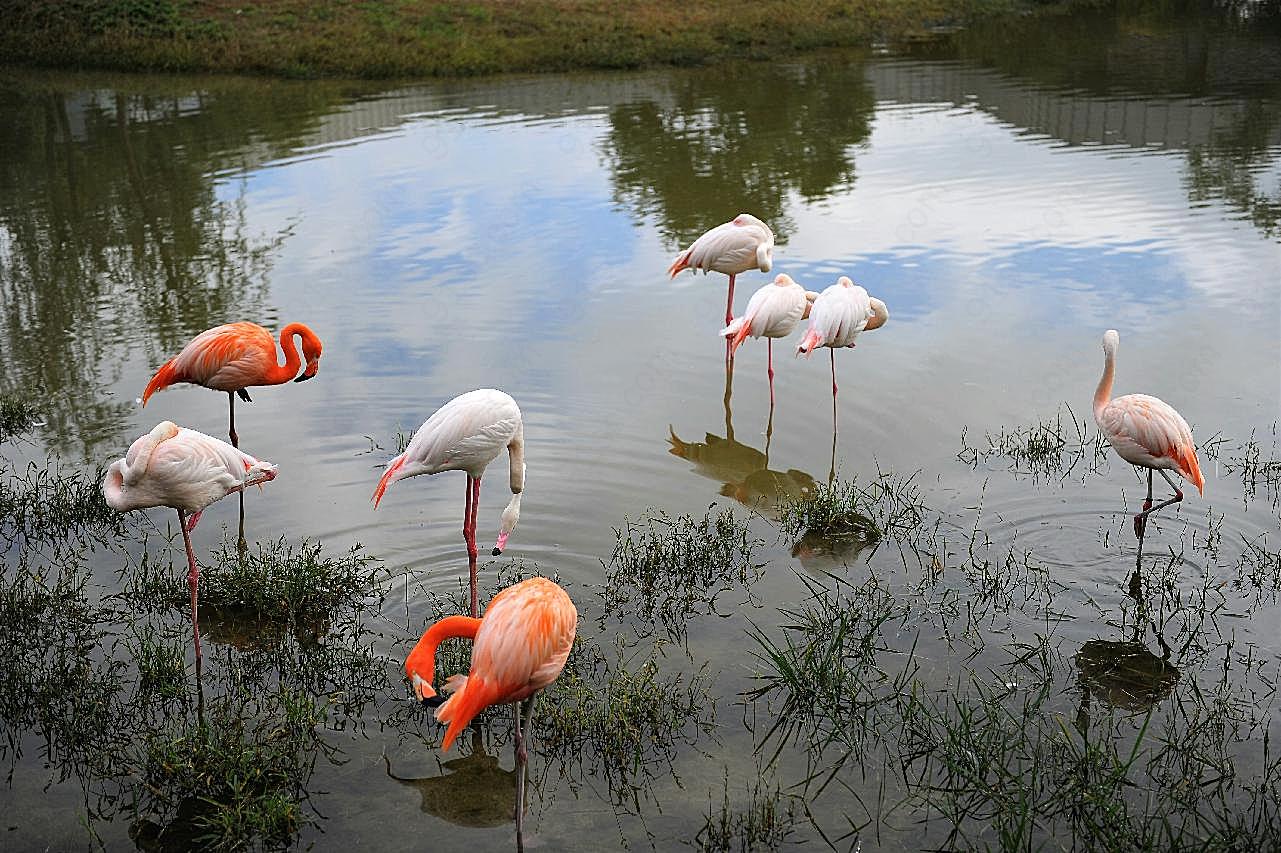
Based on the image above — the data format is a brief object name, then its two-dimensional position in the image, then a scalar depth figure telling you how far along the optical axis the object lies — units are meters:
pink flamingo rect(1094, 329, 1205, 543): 5.73
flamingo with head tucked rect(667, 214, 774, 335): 9.12
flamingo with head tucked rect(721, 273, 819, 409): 8.11
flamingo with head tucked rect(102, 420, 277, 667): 5.08
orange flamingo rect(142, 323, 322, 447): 6.57
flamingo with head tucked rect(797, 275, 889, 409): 7.75
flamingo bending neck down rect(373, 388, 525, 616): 5.22
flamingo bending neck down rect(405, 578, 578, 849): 3.99
